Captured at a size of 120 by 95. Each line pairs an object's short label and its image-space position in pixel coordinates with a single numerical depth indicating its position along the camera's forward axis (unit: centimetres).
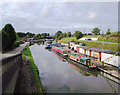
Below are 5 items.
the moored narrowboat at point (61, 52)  3388
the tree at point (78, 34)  6725
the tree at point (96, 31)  7209
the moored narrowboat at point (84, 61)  2118
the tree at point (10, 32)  3438
